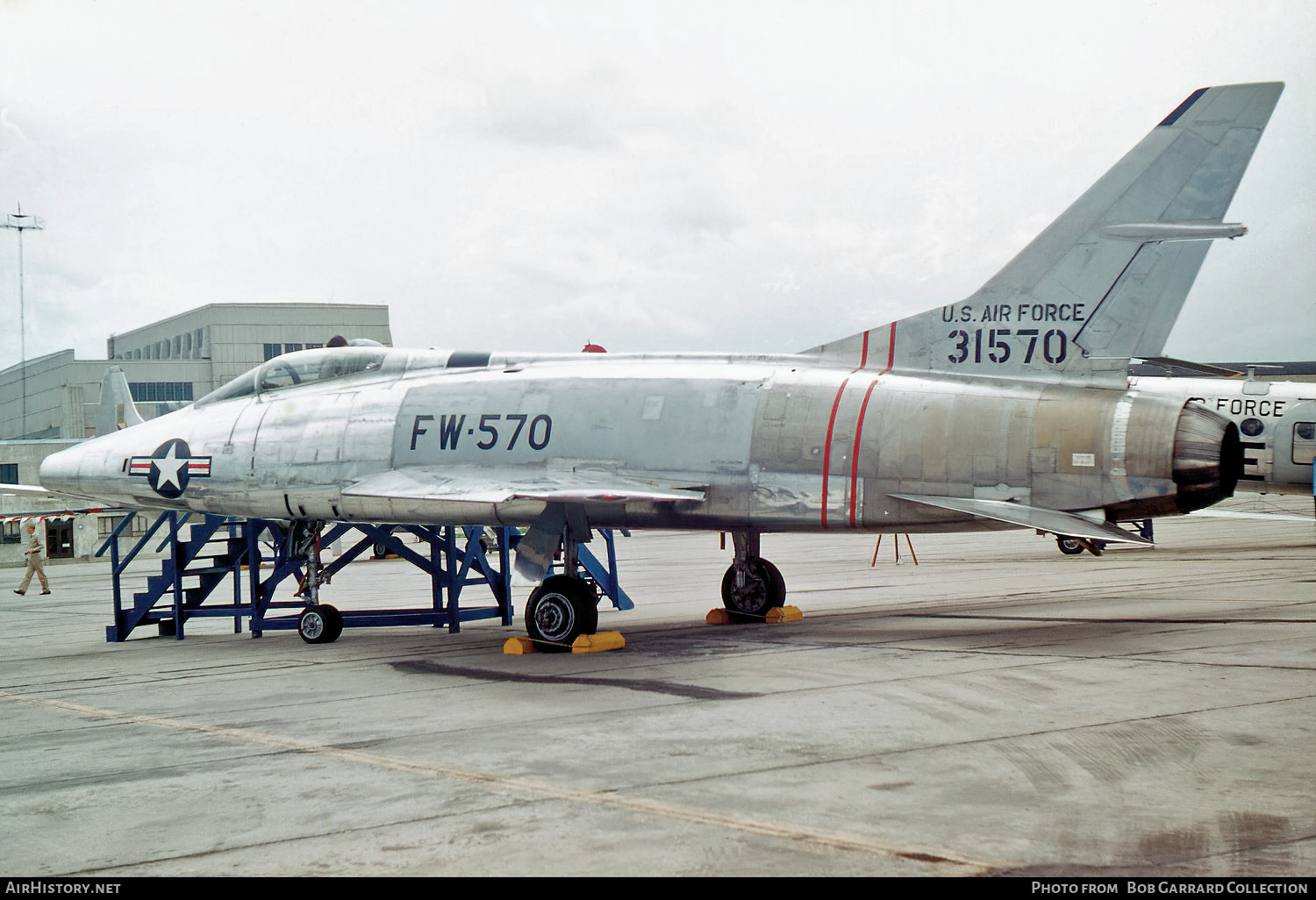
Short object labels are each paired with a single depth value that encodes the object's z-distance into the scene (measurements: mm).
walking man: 26234
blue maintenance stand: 15242
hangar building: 62500
